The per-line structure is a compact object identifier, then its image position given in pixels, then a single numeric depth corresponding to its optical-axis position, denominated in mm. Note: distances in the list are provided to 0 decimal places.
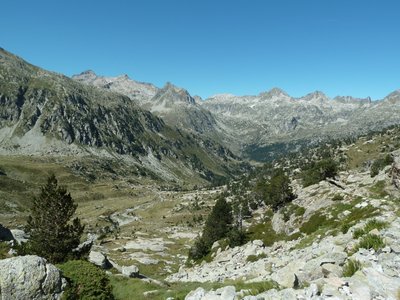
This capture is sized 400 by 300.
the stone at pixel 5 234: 56422
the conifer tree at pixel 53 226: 45688
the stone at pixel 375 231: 18273
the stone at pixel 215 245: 81262
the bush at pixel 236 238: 71381
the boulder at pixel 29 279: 17438
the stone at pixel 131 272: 43419
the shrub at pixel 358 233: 20412
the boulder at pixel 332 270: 14423
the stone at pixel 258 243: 58188
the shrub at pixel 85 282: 19766
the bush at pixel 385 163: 93462
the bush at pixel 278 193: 90812
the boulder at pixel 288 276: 15555
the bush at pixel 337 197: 62438
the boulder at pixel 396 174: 59709
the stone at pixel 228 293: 14500
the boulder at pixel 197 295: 16081
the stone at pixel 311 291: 12104
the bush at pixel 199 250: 84312
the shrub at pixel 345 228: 29425
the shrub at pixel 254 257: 47094
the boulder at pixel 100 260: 49544
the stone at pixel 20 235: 68244
